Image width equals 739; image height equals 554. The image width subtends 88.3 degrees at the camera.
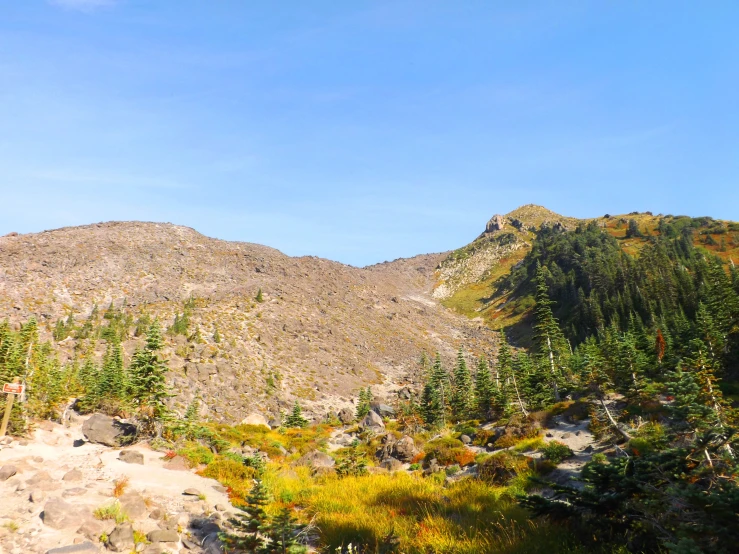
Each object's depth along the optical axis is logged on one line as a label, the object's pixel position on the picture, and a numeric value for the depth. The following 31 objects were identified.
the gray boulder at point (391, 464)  21.71
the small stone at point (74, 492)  10.83
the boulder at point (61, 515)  9.08
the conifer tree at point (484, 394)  41.16
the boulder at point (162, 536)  9.08
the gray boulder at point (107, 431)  19.39
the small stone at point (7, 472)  11.56
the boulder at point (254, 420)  45.30
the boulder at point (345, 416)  53.91
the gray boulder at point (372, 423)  42.92
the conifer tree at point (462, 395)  46.21
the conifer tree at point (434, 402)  43.12
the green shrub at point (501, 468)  14.16
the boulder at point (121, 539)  8.47
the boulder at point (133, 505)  10.02
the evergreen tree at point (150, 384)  20.84
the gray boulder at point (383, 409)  52.79
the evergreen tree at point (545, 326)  34.44
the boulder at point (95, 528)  8.80
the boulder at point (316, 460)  21.59
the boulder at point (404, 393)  68.78
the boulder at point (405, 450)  23.23
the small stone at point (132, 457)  15.99
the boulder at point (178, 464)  16.21
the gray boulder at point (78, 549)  7.80
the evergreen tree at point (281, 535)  6.97
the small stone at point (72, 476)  12.28
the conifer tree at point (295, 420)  49.38
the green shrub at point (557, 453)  16.61
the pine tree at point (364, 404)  53.75
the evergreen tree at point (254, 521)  7.72
